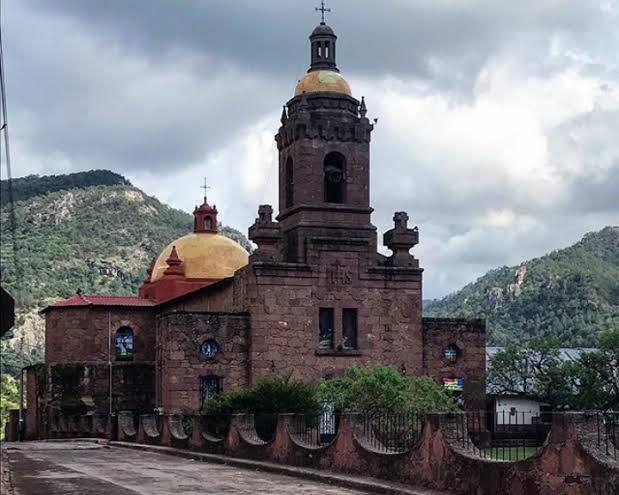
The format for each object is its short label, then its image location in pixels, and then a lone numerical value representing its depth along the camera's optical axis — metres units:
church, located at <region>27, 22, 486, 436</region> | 46.03
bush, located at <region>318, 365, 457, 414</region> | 38.12
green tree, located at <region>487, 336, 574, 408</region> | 55.03
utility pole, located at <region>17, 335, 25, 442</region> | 58.09
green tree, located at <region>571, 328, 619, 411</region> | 53.38
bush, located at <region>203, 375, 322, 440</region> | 34.66
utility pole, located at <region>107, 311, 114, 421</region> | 52.96
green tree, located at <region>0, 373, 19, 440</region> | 65.81
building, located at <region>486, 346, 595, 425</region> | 55.38
